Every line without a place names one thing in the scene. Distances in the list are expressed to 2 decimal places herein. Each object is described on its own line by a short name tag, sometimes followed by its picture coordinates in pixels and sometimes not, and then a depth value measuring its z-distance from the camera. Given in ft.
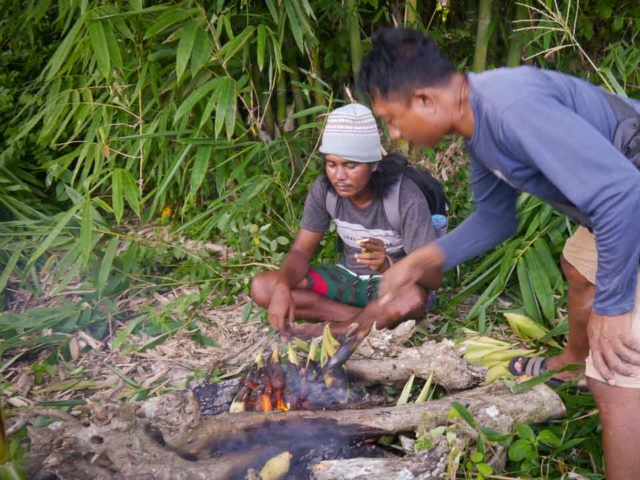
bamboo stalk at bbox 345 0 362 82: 10.31
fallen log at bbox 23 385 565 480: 5.84
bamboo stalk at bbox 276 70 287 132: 11.57
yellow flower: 12.25
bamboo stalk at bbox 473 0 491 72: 10.41
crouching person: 8.46
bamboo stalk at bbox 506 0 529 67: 10.57
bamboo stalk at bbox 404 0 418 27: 10.49
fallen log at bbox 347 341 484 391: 7.11
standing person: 4.32
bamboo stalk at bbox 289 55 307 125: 11.57
